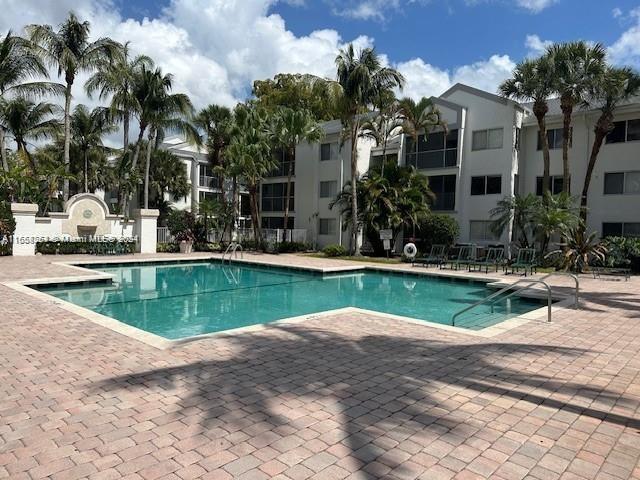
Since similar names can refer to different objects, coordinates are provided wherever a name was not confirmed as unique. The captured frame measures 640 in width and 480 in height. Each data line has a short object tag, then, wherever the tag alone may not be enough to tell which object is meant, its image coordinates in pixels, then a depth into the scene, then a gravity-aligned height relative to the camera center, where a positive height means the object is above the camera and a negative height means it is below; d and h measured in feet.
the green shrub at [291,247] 99.19 -3.84
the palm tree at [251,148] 90.99 +15.88
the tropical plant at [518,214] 72.79 +3.26
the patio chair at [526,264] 59.76 -3.88
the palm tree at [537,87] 68.69 +22.49
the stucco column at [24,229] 75.68 -0.92
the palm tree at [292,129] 94.68 +20.86
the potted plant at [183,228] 91.25 -0.26
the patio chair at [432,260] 70.59 -4.25
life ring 78.46 -3.22
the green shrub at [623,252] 65.10 -2.26
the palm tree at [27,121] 95.35 +21.80
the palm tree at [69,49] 84.12 +32.68
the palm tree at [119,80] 90.48 +28.62
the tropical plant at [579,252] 61.05 -2.16
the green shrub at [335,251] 89.44 -4.04
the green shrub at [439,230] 83.46 +0.47
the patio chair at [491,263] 64.14 -4.15
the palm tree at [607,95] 66.80 +21.09
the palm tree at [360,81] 79.10 +26.04
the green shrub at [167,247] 92.73 -4.13
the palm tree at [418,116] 86.48 +21.79
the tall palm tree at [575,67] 66.64 +24.22
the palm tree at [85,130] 114.52 +23.82
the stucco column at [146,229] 88.69 -0.56
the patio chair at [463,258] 67.21 -4.05
